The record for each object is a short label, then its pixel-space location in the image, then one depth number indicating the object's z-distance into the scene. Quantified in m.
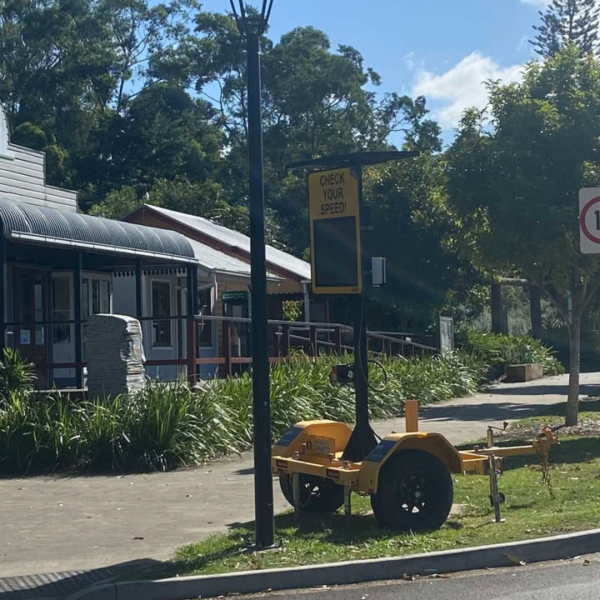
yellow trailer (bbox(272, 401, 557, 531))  8.67
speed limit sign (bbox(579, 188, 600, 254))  10.00
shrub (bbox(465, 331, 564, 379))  29.45
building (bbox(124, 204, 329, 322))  28.58
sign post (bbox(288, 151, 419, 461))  9.21
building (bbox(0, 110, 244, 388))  16.06
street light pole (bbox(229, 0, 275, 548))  8.30
